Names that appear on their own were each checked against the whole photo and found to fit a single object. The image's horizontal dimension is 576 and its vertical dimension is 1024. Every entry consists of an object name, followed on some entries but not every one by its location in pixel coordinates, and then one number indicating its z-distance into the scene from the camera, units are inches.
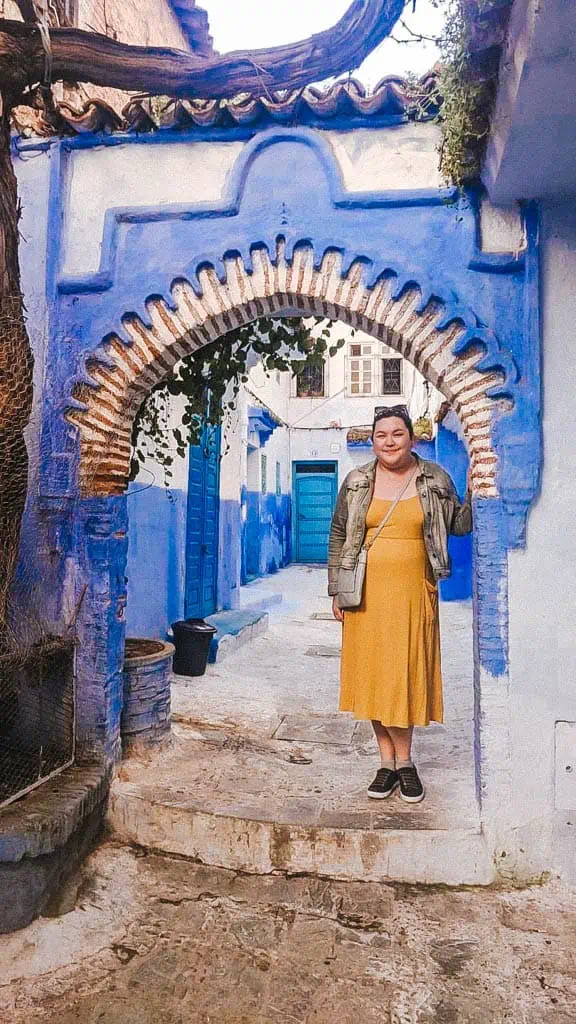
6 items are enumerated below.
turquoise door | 748.6
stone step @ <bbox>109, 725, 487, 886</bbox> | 135.5
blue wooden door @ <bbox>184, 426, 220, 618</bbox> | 294.2
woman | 142.9
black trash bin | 250.7
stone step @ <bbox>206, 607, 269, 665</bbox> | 277.0
